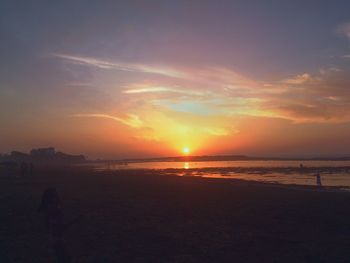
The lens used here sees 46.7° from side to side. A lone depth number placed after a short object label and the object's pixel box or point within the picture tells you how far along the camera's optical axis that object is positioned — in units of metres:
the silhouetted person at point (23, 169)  57.31
